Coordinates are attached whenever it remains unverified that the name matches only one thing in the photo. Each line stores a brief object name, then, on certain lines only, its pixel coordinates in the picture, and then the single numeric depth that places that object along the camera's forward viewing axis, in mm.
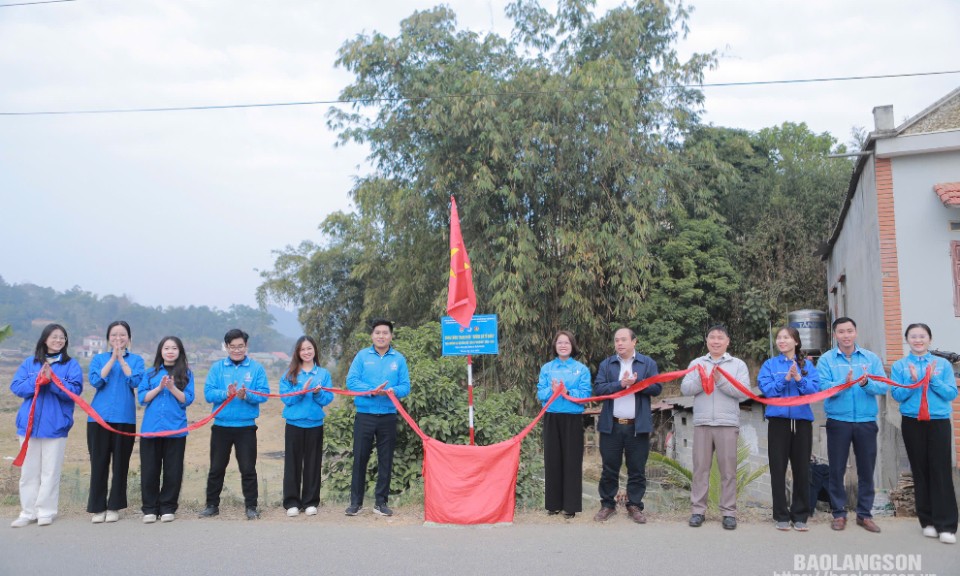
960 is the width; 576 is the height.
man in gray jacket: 5887
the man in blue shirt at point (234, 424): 6453
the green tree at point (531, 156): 15234
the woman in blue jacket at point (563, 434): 6371
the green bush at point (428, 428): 8578
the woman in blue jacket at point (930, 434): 5395
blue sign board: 7602
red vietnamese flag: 7285
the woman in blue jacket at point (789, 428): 5766
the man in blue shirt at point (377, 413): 6555
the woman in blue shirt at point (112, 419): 6316
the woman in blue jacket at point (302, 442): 6555
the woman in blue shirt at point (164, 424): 6316
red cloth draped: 6121
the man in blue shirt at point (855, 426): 5699
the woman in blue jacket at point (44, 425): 6191
